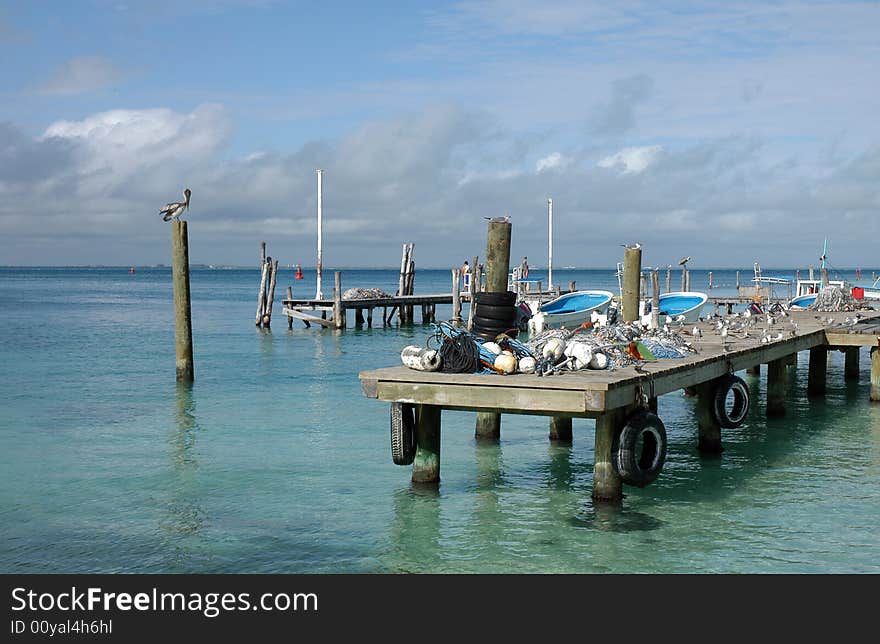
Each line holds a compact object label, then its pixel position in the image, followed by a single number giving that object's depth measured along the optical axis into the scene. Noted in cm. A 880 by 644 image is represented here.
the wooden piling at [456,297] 3932
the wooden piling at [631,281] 1762
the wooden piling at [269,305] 4141
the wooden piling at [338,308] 3912
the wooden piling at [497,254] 1358
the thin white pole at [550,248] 5295
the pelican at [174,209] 2031
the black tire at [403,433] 1033
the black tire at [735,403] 1305
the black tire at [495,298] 1246
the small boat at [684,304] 3469
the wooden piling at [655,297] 1613
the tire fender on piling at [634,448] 985
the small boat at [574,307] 3700
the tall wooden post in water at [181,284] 1994
